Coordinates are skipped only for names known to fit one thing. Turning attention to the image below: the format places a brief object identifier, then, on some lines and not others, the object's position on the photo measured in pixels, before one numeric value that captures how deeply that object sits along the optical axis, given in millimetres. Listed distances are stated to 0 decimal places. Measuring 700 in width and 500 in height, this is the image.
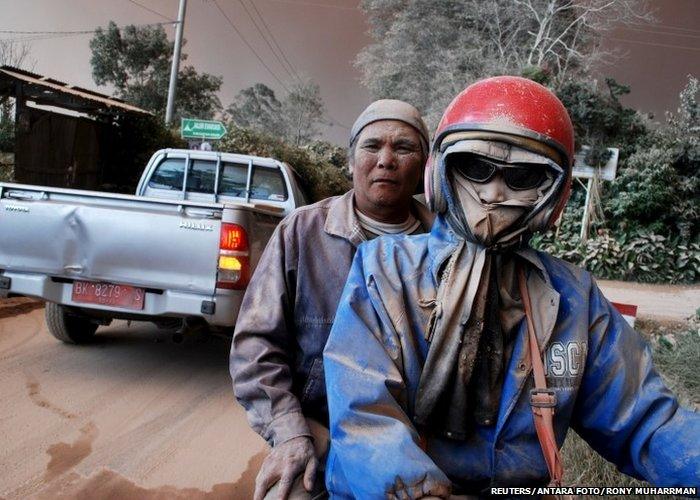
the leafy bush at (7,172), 10973
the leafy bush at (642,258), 11953
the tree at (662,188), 11883
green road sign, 9602
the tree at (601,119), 12255
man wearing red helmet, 1228
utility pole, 15408
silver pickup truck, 4133
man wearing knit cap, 1638
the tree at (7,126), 11359
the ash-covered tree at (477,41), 19375
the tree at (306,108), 45625
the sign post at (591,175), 11891
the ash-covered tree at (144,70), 27344
